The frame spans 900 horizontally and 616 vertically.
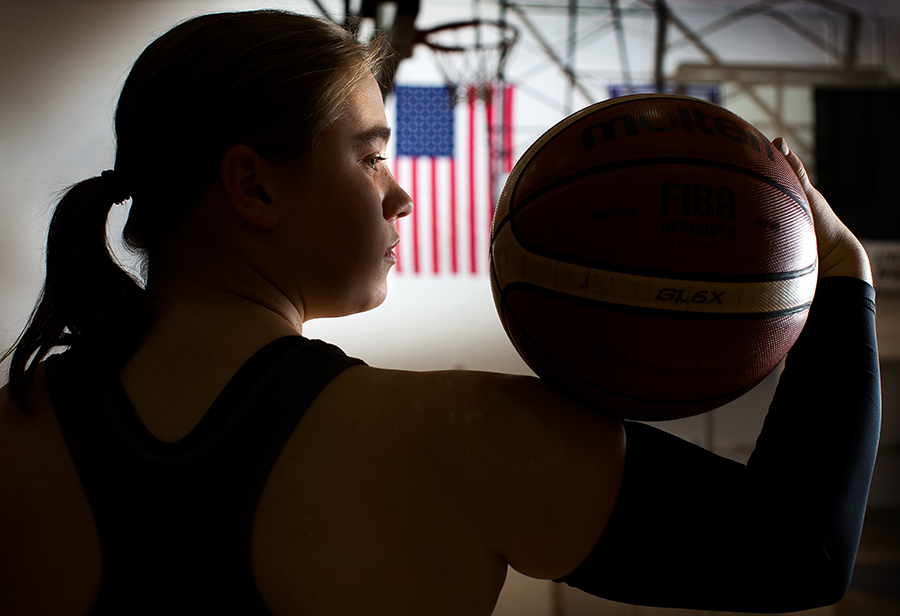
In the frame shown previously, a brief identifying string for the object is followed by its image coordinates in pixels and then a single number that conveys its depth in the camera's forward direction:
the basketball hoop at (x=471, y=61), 3.91
